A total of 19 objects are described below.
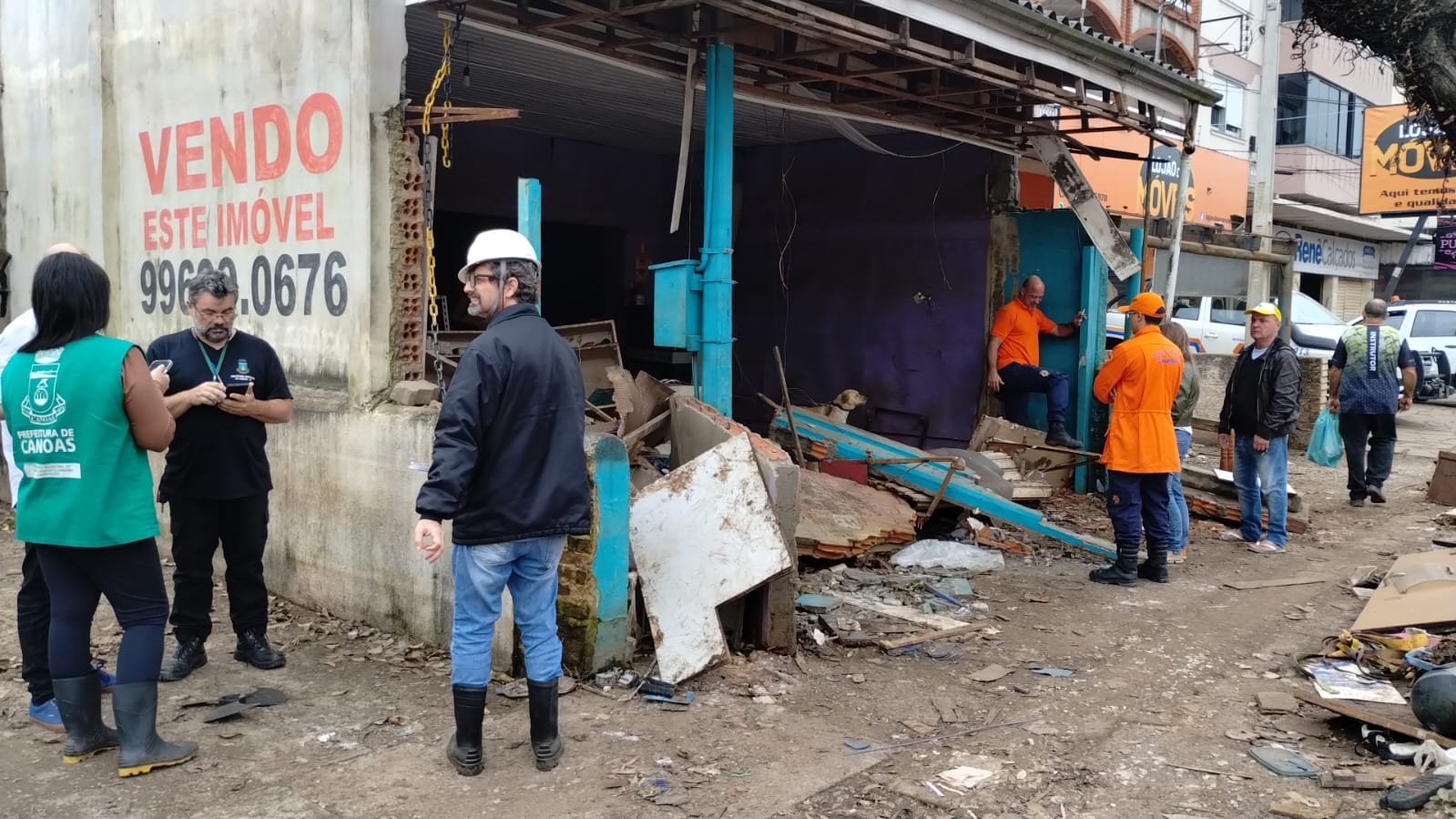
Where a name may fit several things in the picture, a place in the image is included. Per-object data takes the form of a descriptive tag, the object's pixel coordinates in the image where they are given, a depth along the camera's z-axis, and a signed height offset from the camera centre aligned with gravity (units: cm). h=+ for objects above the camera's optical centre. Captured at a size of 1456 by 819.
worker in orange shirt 966 -25
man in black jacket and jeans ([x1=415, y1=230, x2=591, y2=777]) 364 -53
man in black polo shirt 458 -60
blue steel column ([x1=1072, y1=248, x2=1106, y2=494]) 975 -12
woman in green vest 360 -55
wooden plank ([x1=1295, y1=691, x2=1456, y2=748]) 404 -147
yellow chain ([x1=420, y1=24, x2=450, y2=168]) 517 +114
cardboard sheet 515 -130
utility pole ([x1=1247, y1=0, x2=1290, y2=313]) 1602 +299
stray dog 969 -71
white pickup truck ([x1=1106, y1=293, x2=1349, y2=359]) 1616 +15
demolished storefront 522 +102
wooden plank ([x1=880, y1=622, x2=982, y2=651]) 536 -158
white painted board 485 -100
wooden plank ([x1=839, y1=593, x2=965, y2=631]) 580 -156
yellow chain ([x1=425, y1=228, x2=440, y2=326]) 527 +32
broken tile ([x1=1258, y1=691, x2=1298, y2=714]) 462 -159
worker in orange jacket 666 -66
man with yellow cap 756 -60
